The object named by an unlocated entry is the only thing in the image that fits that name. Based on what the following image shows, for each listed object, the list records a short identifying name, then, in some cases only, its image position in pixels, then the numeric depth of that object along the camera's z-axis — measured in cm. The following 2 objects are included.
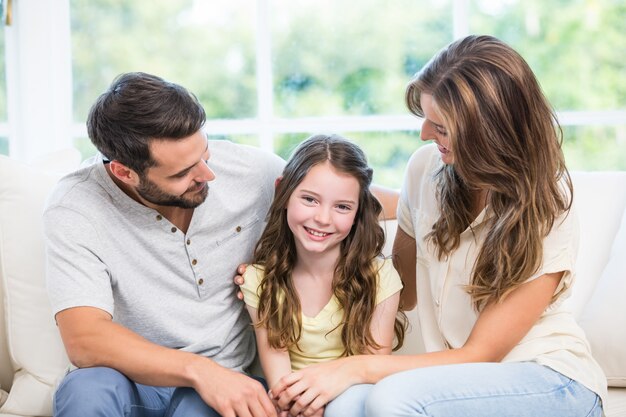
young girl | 234
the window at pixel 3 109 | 335
